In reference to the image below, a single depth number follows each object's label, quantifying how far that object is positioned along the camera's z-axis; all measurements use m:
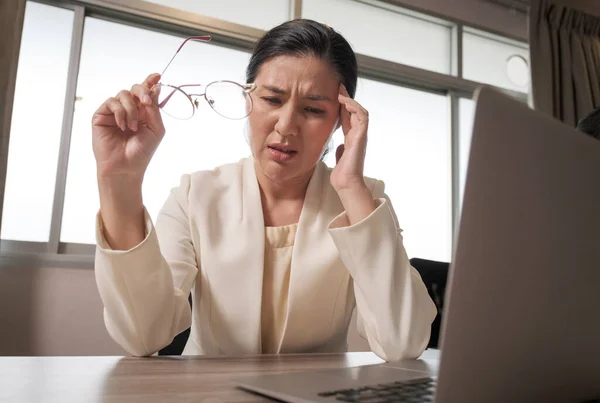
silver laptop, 0.35
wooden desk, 0.53
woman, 0.90
